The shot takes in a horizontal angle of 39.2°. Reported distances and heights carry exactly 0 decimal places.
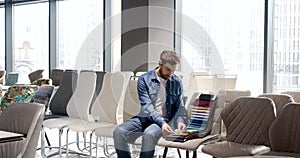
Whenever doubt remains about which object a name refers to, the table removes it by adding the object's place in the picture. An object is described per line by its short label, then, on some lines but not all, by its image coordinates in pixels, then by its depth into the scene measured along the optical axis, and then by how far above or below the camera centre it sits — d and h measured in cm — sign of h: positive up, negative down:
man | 382 -33
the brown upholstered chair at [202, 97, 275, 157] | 360 -45
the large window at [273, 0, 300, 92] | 573 +41
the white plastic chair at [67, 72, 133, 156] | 449 -33
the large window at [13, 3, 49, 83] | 933 +82
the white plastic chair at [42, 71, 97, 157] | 482 -32
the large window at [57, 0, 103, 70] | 836 +102
